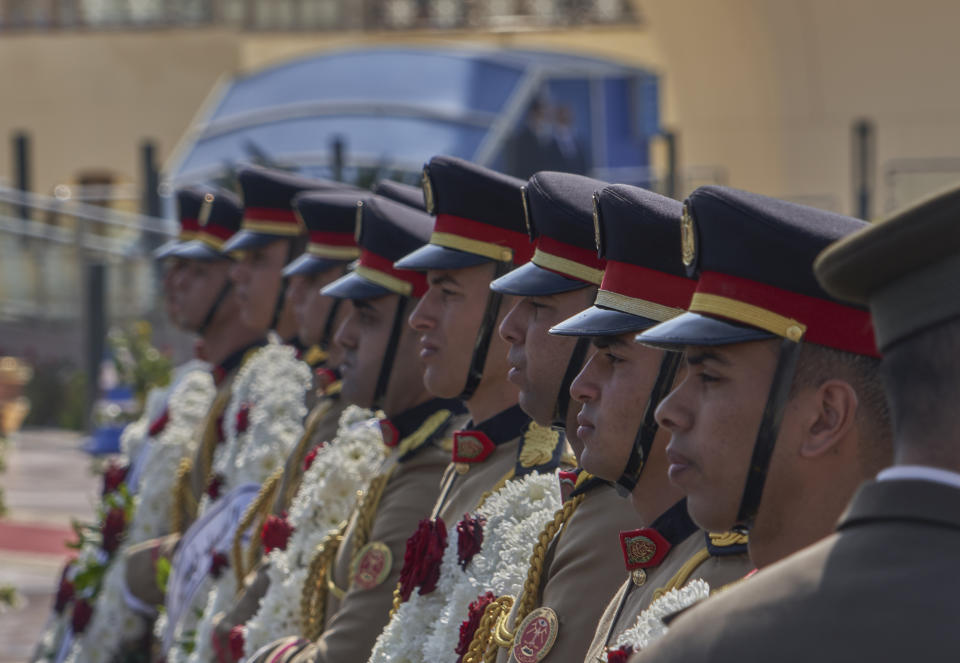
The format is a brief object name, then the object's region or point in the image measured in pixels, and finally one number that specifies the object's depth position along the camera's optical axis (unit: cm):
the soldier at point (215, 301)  1177
